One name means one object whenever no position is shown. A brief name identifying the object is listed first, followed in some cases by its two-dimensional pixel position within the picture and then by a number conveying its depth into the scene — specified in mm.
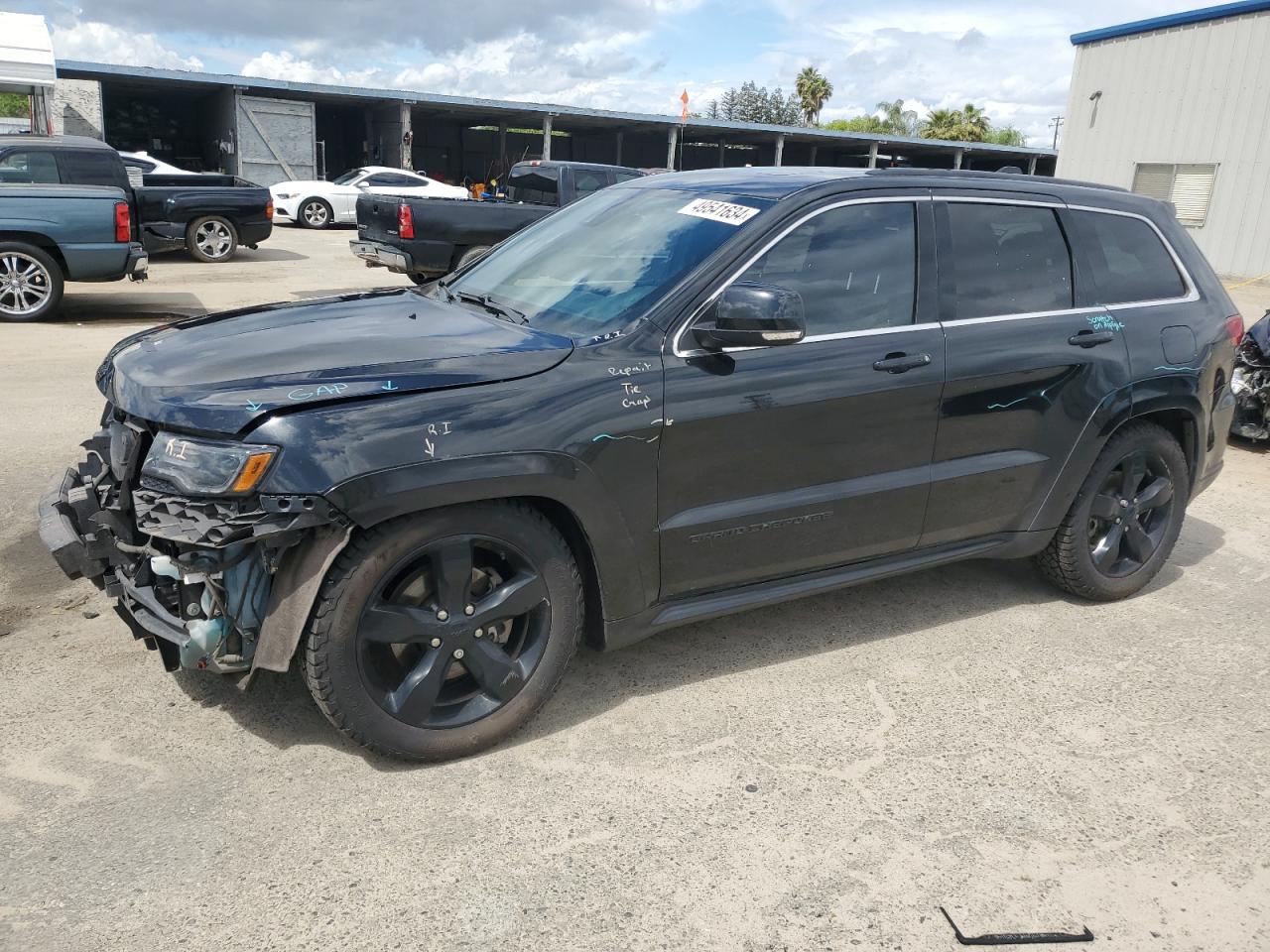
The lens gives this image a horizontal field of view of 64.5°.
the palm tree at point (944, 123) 75688
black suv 2826
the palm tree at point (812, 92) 80875
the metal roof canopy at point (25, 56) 18750
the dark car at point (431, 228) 12172
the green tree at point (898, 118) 93125
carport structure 28578
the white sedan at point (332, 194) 23625
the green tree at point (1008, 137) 90600
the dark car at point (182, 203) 11688
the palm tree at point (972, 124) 74812
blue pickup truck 10250
